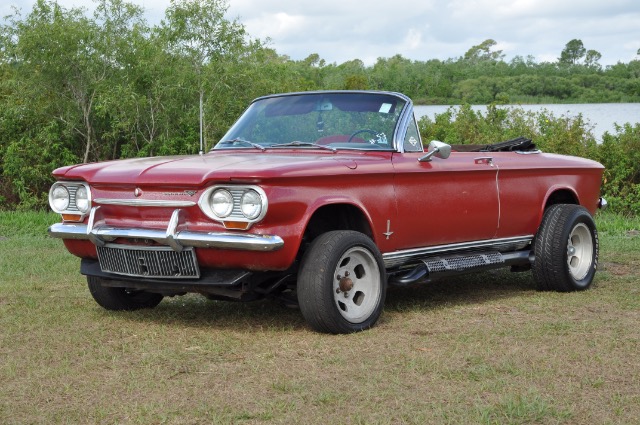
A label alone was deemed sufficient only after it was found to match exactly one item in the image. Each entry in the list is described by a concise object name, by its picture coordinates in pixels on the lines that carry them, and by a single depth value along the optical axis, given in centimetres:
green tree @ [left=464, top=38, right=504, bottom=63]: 3607
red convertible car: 611
